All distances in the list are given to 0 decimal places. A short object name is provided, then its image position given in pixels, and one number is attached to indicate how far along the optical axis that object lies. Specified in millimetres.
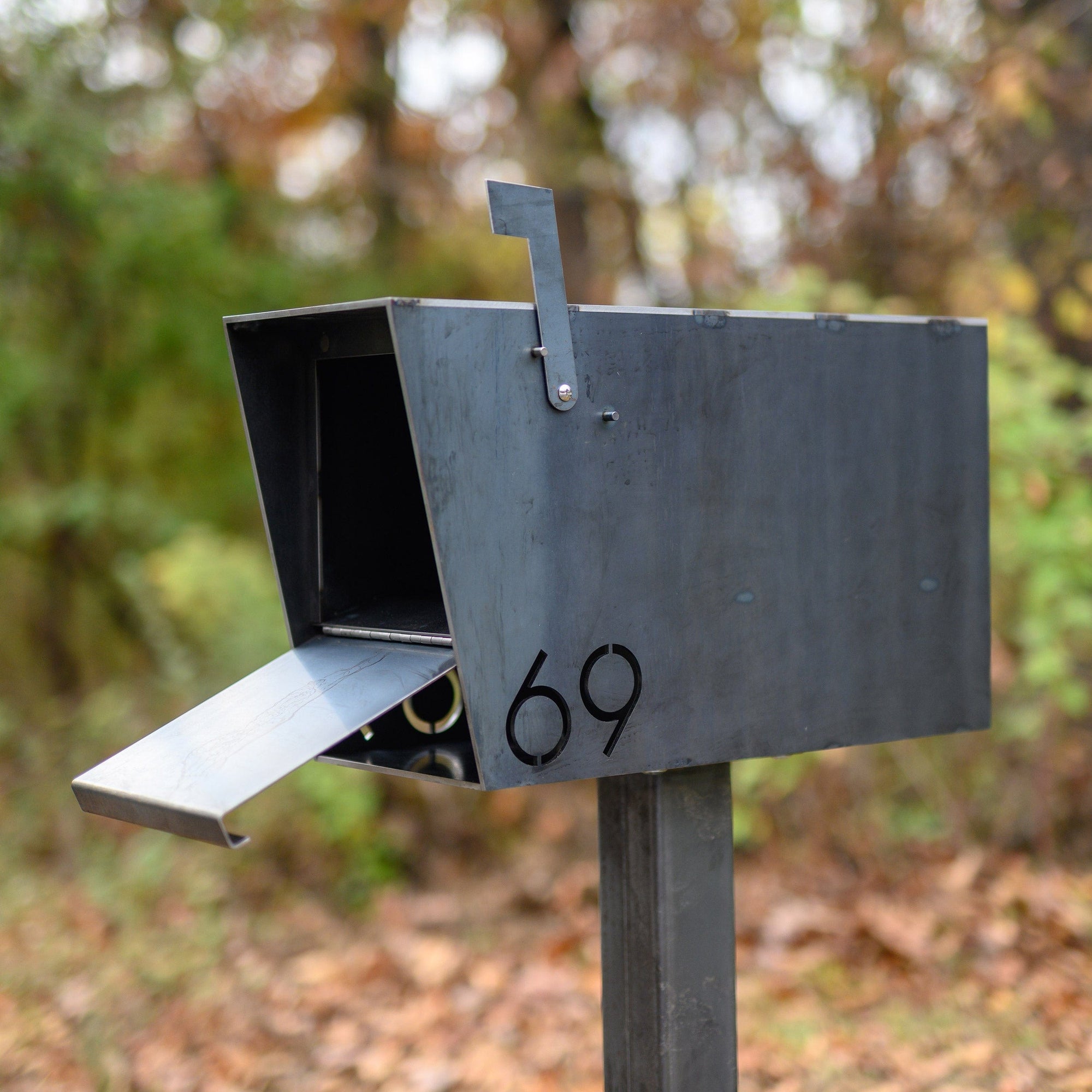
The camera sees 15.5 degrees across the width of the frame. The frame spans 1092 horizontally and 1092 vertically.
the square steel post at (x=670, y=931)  2350
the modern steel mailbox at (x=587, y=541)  2199
